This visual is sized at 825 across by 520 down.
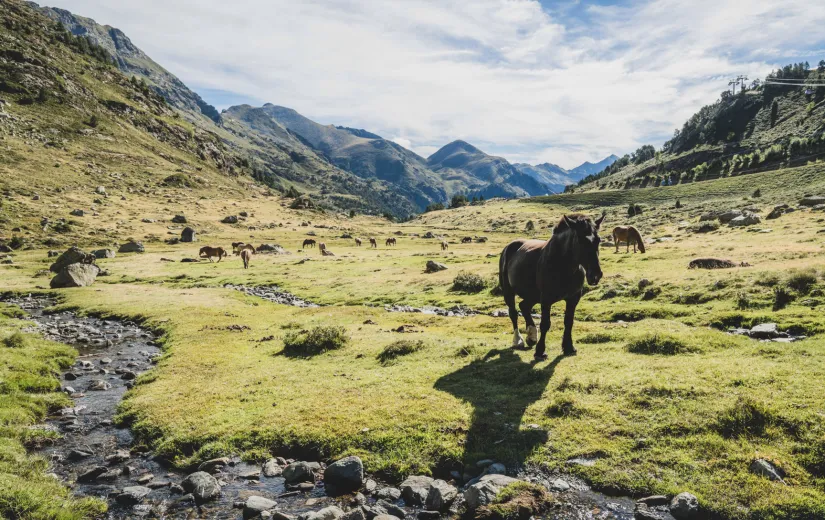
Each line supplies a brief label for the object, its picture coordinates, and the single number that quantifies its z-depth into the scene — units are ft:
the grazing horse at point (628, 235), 143.64
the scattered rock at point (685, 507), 22.76
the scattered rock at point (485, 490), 25.31
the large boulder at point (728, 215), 196.85
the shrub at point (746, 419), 28.27
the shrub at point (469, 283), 116.57
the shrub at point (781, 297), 63.05
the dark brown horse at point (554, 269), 40.52
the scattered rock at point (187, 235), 329.52
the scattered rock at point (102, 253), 235.81
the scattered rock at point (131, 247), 262.26
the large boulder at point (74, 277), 146.30
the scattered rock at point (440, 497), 26.37
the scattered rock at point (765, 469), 23.85
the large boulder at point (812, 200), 200.79
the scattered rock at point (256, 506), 27.32
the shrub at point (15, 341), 67.87
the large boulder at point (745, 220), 177.73
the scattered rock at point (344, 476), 29.63
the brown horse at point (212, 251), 235.61
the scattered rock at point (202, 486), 29.48
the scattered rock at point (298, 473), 31.01
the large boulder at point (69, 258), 166.91
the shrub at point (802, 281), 66.52
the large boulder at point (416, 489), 27.32
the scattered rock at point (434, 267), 159.84
